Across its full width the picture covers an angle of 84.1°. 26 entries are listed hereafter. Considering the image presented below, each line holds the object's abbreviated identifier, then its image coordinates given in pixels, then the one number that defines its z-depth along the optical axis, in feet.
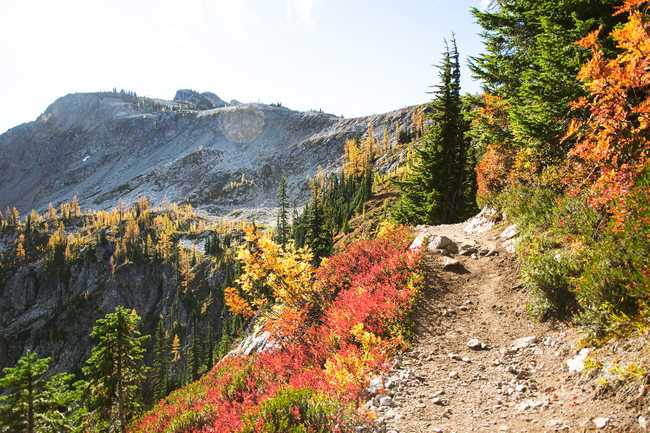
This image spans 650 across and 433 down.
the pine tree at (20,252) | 604.08
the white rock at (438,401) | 23.63
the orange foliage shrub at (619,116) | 21.65
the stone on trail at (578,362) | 21.53
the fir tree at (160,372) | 214.69
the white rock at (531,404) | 20.72
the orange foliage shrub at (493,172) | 56.95
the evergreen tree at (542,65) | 39.27
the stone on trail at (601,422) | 16.84
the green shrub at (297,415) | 22.25
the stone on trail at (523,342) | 27.12
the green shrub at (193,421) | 34.19
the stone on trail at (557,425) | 18.14
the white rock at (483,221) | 53.21
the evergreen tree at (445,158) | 83.41
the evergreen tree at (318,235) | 121.39
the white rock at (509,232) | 44.07
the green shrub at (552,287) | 27.71
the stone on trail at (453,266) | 42.16
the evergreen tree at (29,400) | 50.83
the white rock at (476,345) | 28.99
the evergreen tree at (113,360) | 63.93
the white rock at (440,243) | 46.34
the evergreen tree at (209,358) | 238.48
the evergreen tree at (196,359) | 252.62
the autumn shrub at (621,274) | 20.81
